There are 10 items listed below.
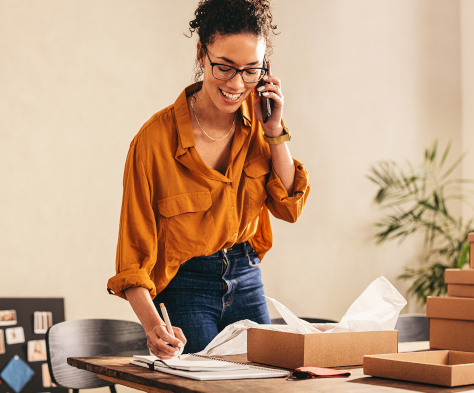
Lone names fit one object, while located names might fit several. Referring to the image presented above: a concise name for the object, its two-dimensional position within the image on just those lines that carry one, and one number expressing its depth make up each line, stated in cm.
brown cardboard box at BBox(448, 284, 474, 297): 142
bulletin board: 244
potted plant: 371
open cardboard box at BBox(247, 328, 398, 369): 98
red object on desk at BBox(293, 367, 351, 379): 90
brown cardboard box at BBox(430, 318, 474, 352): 137
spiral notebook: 88
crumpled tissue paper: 110
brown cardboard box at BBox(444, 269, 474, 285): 142
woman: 132
